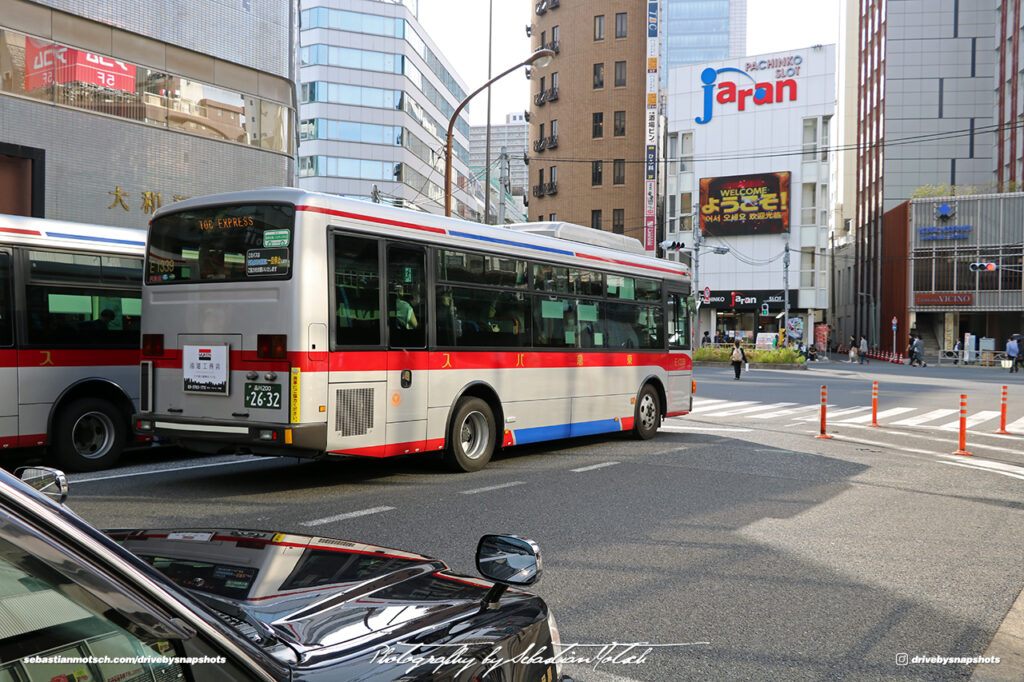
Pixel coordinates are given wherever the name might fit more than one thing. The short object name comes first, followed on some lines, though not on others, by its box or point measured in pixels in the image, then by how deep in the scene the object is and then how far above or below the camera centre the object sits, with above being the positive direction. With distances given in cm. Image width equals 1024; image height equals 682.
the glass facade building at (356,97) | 6638 +1773
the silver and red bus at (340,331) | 837 -4
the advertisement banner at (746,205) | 6844 +1004
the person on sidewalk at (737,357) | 3478 -110
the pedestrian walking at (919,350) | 5368 -118
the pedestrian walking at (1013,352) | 4627 -107
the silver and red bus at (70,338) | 969 -16
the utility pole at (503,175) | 3316 +681
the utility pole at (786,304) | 5931 +182
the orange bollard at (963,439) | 1338 -166
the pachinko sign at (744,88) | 6850 +1949
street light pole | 2309 +664
